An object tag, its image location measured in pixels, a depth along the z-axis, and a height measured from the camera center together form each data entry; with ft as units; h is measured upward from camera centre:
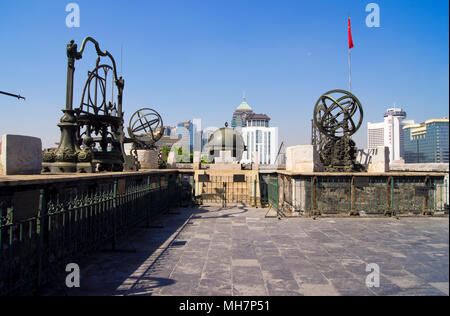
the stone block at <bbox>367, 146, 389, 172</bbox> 40.48 +0.76
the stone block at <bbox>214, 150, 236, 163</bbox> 62.03 +1.47
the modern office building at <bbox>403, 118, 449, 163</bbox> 284.12 +26.76
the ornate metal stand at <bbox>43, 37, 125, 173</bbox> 23.59 +3.74
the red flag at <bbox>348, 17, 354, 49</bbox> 58.10 +27.25
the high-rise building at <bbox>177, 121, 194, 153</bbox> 323.78 +58.93
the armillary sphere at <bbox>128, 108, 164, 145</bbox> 60.34 +8.69
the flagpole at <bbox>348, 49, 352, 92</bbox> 58.07 +21.08
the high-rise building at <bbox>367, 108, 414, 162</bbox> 293.64 +33.61
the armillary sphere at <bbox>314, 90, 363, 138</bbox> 46.81 +8.59
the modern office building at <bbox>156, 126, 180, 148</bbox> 303.27 +27.26
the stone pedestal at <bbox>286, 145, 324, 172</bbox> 34.40 +0.74
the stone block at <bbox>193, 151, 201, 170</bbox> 56.20 +0.70
